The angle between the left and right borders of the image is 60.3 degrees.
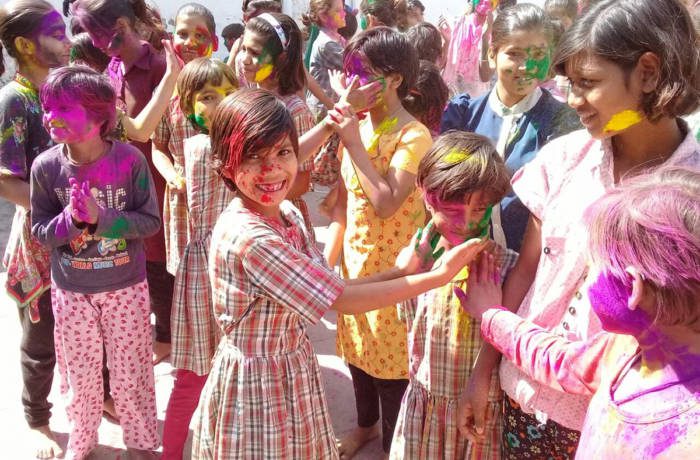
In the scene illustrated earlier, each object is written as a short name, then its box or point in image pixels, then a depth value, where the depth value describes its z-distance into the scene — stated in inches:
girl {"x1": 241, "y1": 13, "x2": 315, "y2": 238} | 112.0
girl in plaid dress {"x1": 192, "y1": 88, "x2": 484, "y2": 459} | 60.3
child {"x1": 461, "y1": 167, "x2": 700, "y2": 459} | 35.8
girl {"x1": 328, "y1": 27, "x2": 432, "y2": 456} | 89.9
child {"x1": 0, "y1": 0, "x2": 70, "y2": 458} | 93.1
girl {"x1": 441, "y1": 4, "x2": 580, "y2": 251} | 79.5
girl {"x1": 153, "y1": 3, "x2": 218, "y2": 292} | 115.1
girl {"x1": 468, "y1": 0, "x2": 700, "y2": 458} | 49.5
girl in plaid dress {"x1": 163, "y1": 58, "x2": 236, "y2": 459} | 93.5
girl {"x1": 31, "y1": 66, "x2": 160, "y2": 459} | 85.4
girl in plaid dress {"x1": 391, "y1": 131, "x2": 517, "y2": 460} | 62.3
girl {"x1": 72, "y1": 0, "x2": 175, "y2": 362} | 122.3
